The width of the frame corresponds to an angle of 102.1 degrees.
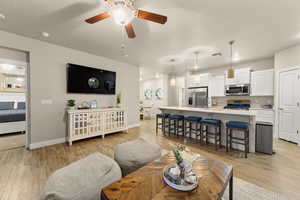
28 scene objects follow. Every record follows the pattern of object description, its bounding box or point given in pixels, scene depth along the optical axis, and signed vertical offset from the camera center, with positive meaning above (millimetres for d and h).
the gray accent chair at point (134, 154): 1647 -819
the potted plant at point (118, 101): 4443 -95
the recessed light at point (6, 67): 4785 +1222
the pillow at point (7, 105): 4638 -293
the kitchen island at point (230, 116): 2764 -442
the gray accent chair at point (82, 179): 923 -707
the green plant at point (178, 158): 1072 -530
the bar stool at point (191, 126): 3388 -839
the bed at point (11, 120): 3850 -747
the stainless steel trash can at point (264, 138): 2662 -864
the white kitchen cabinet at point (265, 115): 3973 -519
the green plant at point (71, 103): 3436 -139
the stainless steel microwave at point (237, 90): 4633 +370
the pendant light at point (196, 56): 3838 +1493
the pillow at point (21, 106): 4926 -338
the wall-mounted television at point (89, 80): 3586 +592
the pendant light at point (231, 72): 3100 +696
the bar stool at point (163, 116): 4170 -627
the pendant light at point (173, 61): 4625 +1519
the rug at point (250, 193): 1534 -1237
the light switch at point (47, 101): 3219 -83
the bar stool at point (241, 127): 2561 -608
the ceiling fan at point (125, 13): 1424 +1094
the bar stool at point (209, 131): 3009 -840
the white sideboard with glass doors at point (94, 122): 3311 -756
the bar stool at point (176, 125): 3821 -885
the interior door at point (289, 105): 3393 -150
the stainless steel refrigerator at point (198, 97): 5629 +96
